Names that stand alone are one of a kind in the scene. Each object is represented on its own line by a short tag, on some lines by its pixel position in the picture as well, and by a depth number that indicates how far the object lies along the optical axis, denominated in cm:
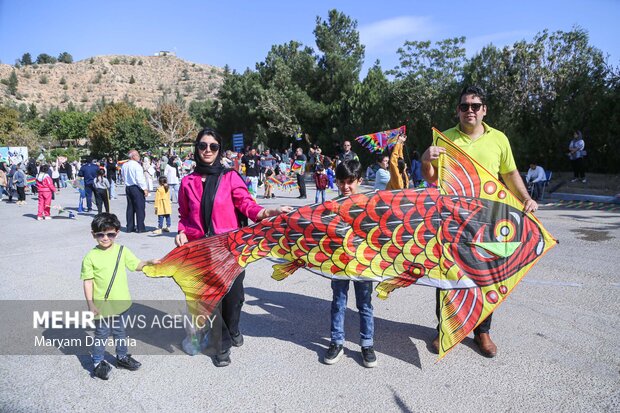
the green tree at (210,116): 4610
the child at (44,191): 1280
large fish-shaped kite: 345
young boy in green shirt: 353
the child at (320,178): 1202
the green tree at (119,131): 4978
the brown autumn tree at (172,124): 5206
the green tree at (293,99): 3068
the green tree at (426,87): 2150
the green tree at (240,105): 3675
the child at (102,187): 1244
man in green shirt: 367
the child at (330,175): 1670
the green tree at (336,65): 2929
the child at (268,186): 1568
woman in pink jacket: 365
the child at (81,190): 1403
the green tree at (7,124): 4666
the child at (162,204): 1006
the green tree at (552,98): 1550
